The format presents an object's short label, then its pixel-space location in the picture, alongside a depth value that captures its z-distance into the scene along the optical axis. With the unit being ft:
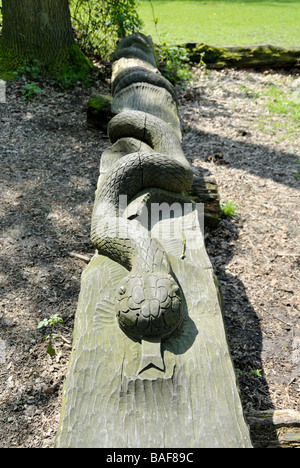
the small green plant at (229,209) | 12.14
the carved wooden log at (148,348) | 4.63
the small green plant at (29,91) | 16.29
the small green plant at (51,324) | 8.13
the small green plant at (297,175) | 13.89
